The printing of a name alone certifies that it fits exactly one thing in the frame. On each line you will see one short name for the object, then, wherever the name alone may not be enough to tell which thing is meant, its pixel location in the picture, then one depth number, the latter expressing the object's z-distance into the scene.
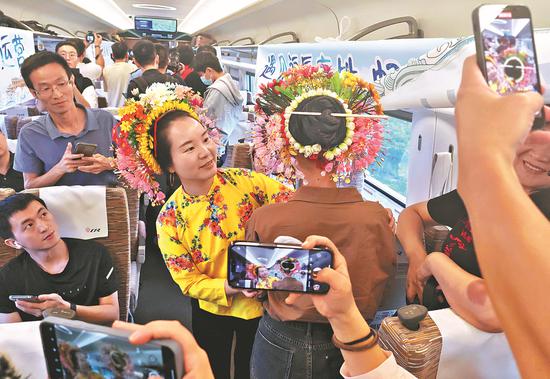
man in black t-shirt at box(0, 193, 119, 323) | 1.58
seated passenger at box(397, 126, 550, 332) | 0.73
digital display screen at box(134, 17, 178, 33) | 18.06
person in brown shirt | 1.15
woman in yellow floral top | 1.49
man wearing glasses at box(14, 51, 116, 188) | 2.02
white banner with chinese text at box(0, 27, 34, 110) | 3.92
